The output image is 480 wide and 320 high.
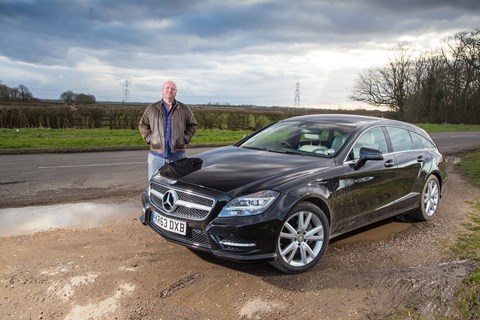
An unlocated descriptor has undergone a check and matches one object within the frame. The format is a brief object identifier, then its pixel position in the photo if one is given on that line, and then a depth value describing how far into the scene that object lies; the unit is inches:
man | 230.5
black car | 153.3
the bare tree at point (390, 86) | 2069.4
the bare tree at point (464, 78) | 1895.9
